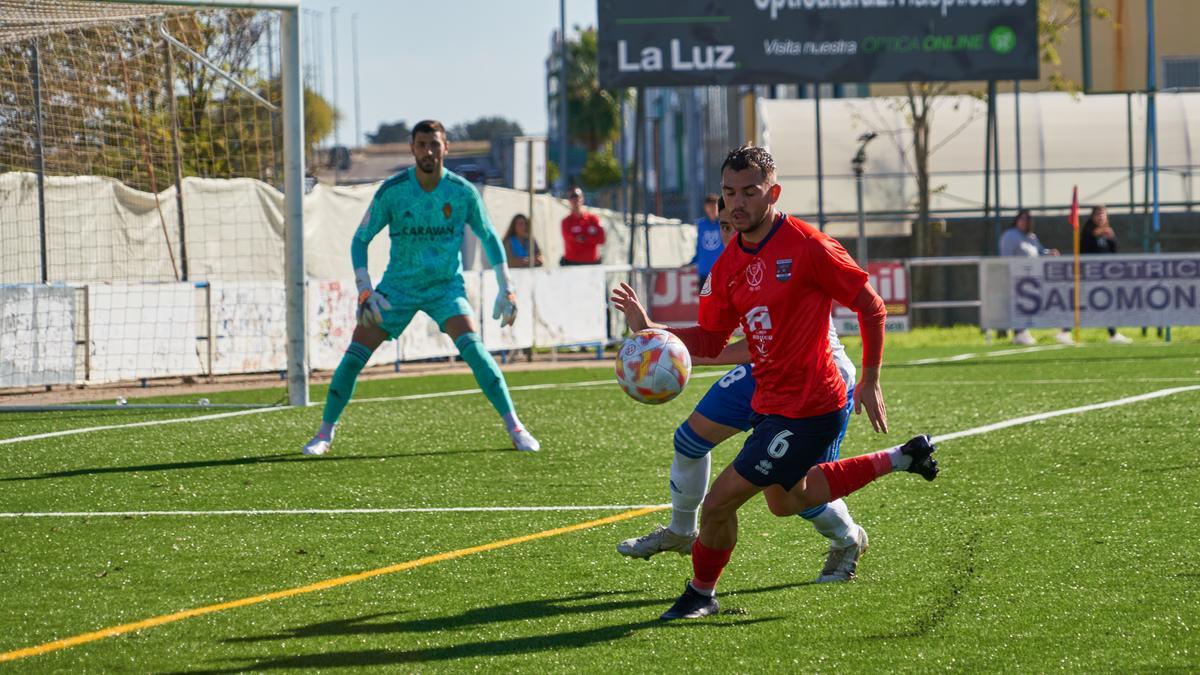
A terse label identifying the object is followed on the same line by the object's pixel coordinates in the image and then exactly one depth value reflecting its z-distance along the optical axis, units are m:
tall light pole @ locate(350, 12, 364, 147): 61.67
